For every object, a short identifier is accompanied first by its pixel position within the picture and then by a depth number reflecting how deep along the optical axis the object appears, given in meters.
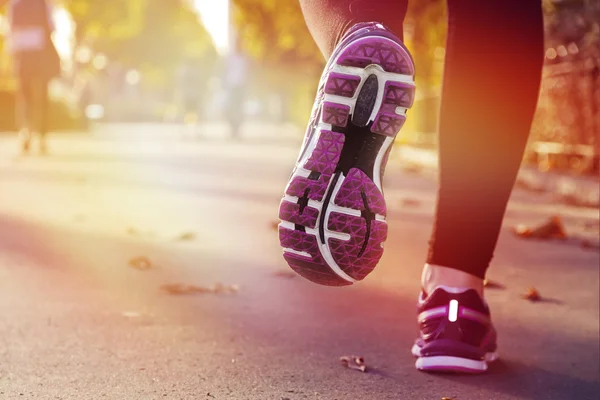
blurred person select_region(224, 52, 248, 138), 20.95
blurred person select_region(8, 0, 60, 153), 10.81
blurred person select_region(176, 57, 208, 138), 21.84
